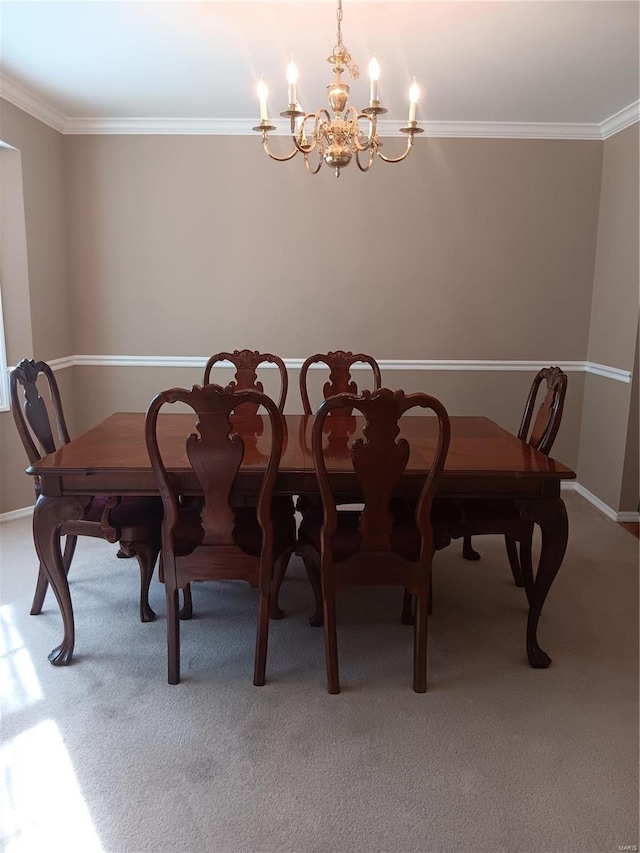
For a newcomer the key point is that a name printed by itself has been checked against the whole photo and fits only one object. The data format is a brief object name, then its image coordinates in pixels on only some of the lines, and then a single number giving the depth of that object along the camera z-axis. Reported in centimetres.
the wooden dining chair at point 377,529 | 186
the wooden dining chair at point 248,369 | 294
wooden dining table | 208
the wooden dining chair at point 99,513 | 223
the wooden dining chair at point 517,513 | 233
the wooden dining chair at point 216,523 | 190
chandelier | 209
